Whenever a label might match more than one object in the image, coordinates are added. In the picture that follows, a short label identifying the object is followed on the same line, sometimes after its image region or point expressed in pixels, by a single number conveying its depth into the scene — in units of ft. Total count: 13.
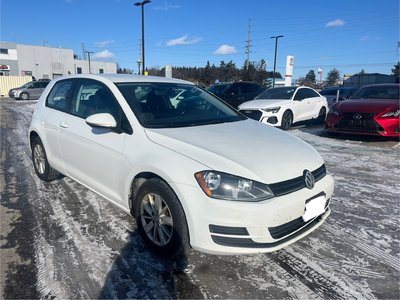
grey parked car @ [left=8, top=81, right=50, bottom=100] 86.38
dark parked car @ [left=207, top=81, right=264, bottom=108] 45.09
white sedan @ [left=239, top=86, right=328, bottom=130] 30.60
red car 23.98
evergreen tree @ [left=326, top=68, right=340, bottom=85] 363.15
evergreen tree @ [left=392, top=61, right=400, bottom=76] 250.37
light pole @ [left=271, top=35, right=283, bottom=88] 124.49
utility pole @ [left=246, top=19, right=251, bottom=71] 173.47
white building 196.26
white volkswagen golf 7.82
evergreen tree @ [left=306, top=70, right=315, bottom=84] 383.74
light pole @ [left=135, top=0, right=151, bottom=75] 69.90
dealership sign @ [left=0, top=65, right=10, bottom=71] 181.86
